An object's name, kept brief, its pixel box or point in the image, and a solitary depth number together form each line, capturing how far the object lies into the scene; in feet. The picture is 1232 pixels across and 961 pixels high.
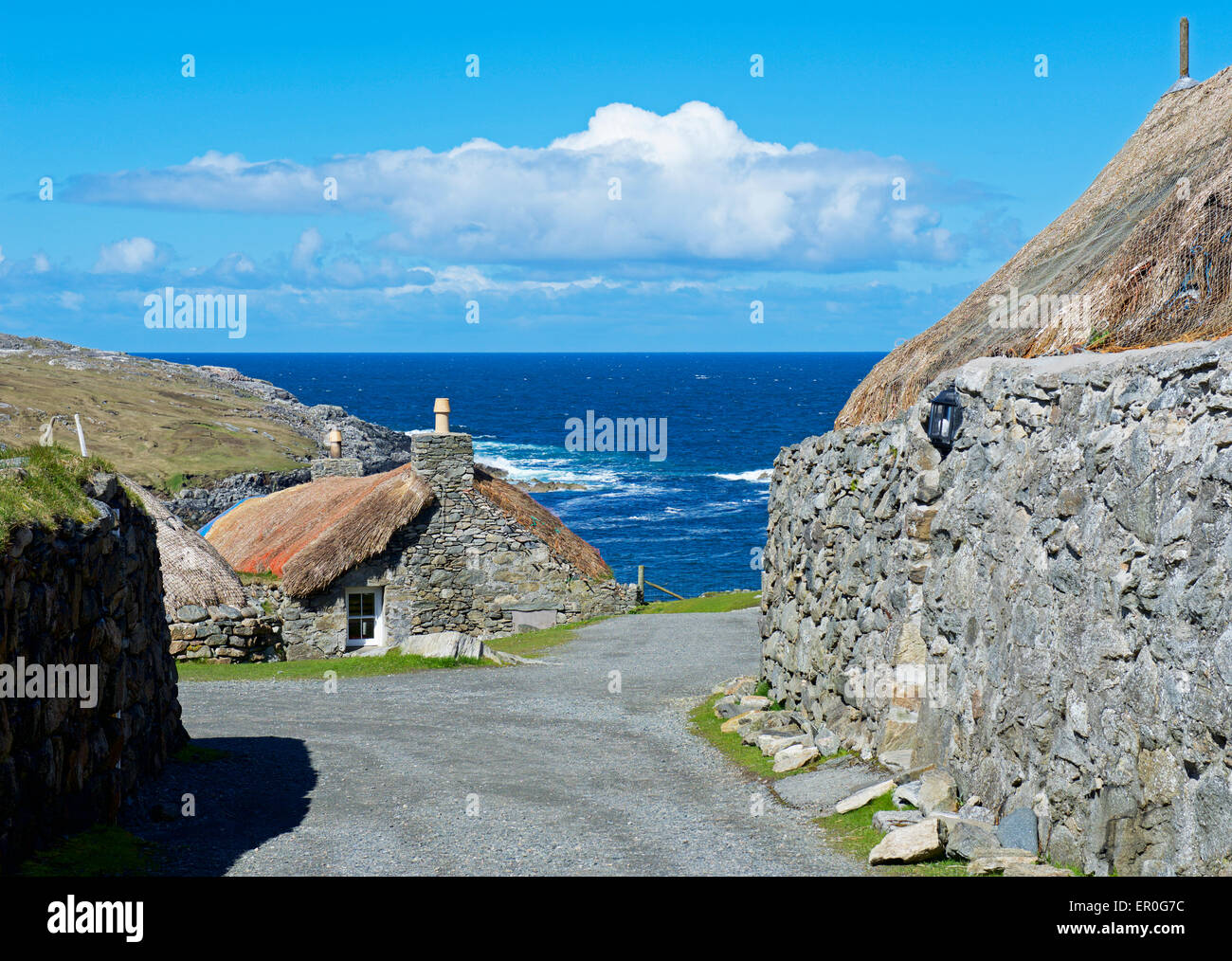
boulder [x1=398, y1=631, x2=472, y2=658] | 79.92
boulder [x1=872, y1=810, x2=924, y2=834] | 34.65
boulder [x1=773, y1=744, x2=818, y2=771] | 44.86
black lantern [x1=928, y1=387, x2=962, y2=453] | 39.14
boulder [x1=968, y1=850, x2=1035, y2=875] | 29.07
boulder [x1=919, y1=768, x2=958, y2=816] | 35.09
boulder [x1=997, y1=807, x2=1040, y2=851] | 30.05
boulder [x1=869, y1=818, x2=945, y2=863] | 31.37
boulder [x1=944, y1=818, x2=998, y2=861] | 30.76
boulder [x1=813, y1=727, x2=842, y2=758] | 45.47
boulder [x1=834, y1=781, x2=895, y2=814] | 37.70
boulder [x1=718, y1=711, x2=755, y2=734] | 53.62
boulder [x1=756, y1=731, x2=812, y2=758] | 47.85
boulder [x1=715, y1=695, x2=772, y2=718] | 57.11
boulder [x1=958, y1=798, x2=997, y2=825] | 32.83
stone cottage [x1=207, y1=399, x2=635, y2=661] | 90.58
